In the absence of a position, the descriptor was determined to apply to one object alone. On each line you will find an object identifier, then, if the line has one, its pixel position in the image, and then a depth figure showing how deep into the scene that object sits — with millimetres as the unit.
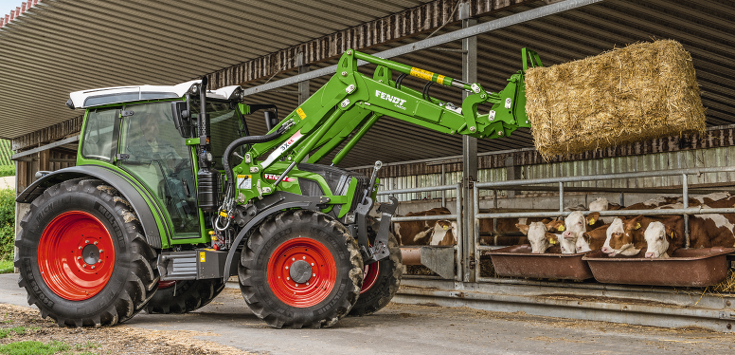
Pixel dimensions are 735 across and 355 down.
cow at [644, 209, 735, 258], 7121
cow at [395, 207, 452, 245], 10328
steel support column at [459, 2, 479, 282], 8188
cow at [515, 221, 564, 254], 7684
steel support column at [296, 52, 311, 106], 11977
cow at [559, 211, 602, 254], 7352
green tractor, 6254
